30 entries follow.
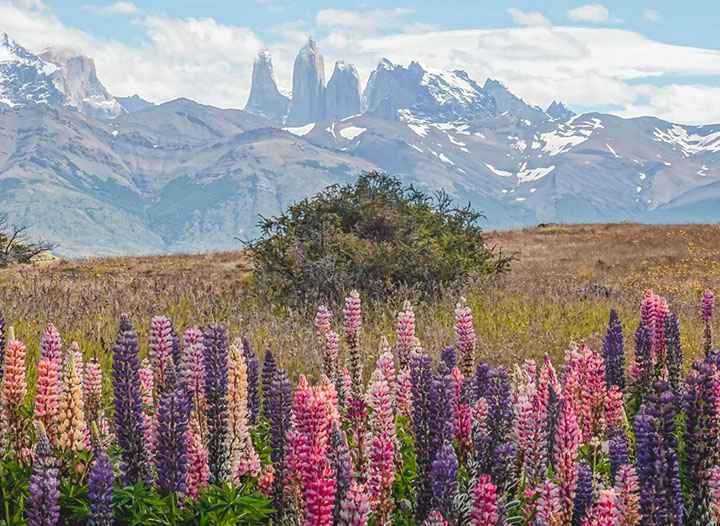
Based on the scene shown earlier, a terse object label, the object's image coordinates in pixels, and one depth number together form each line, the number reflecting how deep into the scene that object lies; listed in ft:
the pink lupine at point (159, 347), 28.30
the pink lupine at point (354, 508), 16.74
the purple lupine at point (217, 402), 24.08
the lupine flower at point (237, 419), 24.23
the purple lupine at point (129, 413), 23.26
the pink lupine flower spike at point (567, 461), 20.76
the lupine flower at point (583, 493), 20.77
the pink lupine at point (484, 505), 17.12
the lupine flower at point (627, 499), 18.15
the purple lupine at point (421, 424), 20.84
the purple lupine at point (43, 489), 18.52
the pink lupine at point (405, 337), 36.24
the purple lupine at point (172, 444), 20.56
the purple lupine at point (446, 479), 17.54
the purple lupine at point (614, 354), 42.04
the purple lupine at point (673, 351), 38.94
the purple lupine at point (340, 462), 17.92
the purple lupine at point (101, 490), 19.57
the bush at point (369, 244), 101.81
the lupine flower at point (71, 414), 24.57
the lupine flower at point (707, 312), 48.06
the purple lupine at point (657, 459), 17.70
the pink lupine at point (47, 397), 24.54
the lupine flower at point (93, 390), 28.99
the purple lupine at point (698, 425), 19.66
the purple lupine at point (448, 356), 28.89
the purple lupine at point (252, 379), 32.07
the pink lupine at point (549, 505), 19.19
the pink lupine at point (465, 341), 37.86
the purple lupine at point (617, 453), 21.74
